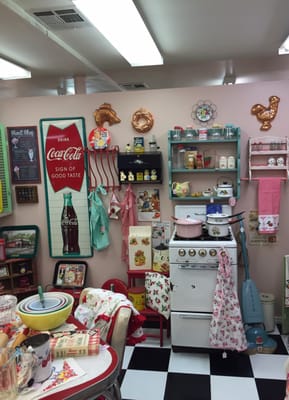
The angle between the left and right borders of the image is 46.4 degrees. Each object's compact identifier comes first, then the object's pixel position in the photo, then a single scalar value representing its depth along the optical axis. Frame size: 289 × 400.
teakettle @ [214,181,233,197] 3.19
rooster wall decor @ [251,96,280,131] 3.18
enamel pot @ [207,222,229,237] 2.89
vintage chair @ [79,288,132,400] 1.70
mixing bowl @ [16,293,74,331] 1.67
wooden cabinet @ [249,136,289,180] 3.17
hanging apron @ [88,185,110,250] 3.50
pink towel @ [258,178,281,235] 3.20
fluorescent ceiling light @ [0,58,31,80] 3.73
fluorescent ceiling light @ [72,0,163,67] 2.40
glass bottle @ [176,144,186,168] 3.34
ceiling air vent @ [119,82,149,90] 5.09
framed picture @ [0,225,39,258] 3.68
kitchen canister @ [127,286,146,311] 3.25
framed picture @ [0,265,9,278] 3.50
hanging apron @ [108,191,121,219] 3.50
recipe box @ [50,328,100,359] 1.49
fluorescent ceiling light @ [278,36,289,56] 3.38
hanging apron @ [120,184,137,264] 3.46
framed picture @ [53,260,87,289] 3.63
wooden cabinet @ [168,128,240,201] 3.20
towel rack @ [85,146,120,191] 3.50
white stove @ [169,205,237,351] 2.77
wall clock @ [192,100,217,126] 3.29
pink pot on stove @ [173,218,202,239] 2.92
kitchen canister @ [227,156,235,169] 3.19
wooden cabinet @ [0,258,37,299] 3.52
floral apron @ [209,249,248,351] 2.71
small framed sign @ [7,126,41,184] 3.57
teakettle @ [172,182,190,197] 3.28
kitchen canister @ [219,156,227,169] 3.20
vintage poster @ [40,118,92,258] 3.52
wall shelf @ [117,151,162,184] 3.31
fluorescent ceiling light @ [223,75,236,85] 4.93
